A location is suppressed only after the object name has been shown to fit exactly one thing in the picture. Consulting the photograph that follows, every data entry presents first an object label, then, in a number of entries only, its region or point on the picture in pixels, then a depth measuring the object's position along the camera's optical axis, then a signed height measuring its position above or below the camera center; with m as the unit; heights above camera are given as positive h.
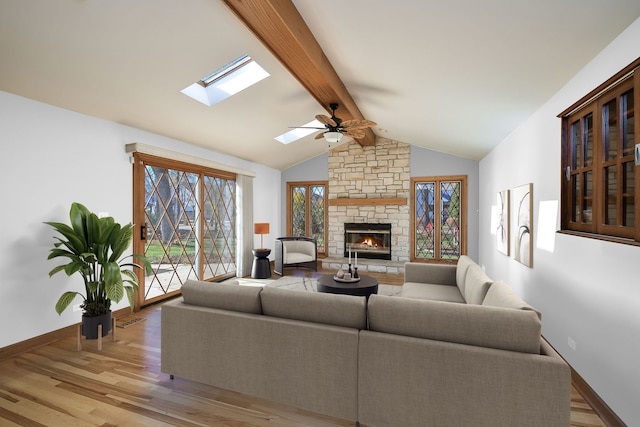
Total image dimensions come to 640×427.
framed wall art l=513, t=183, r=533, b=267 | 3.26 -0.12
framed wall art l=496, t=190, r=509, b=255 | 4.09 -0.14
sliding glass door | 4.19 -0.13
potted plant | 2.84 -0.44
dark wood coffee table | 3.54 -0.88
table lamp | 5.96 -0.30
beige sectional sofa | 1.58 -0.85
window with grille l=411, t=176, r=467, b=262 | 6.52 -0.10
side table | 5.93 -1.02
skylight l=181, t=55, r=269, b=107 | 3.64 +1.66
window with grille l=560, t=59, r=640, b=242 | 1.86 +0.38
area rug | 4.99 -1.27
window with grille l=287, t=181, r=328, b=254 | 7.61 +0.08
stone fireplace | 6.81 +0.47
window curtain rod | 3.85 +0.84
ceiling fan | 3.74 +1.13
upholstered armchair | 6.14 -0.84
